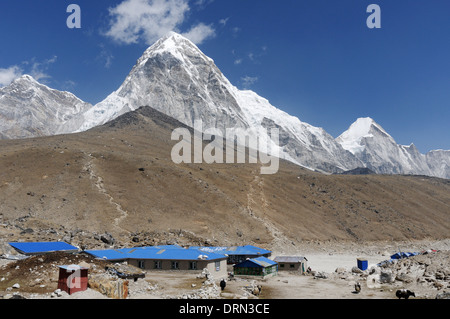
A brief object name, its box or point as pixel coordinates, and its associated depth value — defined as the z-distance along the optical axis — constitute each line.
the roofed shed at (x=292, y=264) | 56.37
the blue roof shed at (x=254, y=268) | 49.81
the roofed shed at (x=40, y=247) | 47.46
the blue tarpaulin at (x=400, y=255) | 66.93
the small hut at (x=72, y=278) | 26.34
